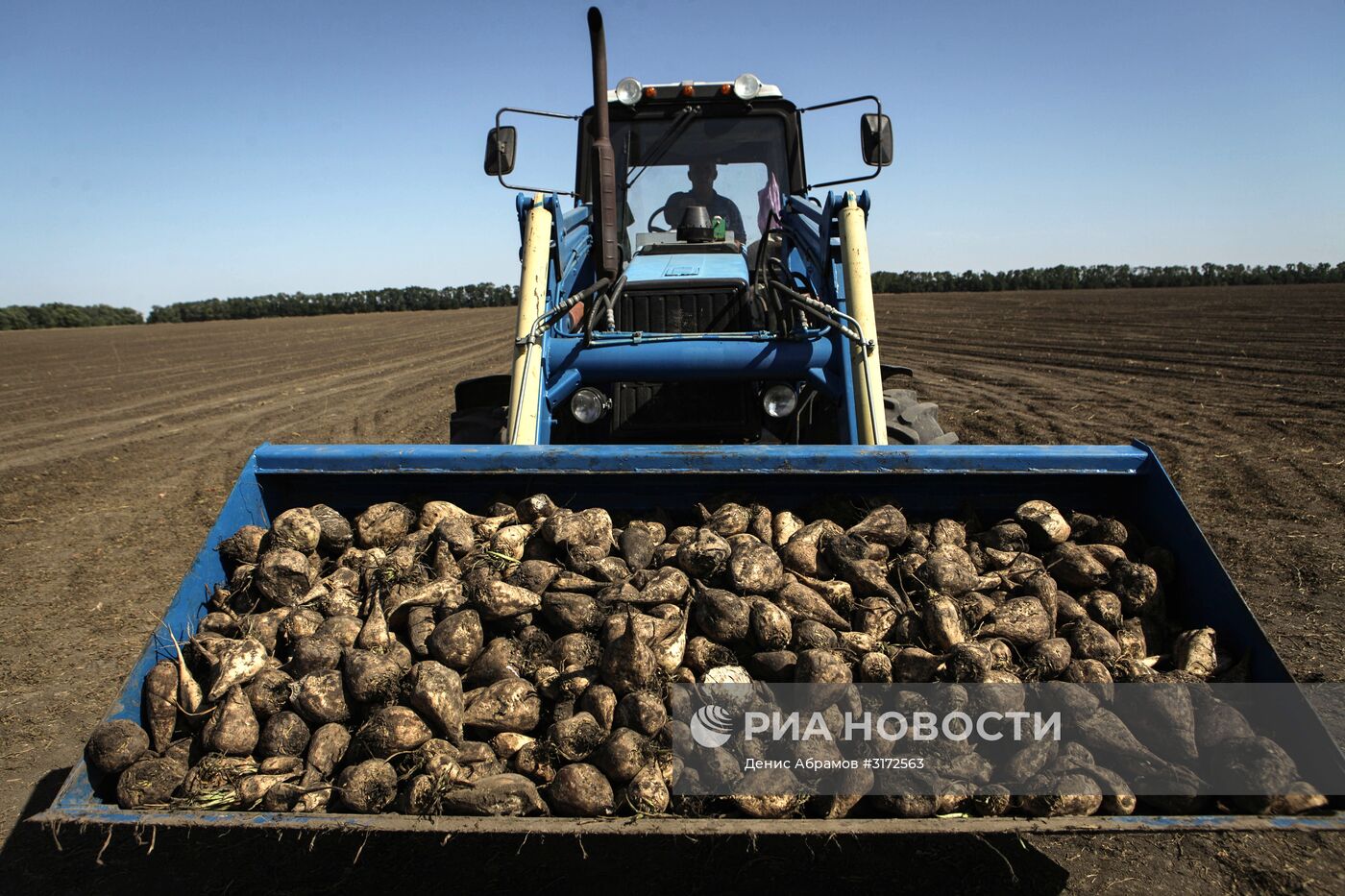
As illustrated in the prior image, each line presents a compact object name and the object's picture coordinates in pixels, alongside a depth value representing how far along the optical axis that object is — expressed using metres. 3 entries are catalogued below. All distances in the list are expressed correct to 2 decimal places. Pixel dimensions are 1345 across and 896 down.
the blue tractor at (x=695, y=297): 4.67
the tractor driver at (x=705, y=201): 6.10
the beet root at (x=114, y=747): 2.64
